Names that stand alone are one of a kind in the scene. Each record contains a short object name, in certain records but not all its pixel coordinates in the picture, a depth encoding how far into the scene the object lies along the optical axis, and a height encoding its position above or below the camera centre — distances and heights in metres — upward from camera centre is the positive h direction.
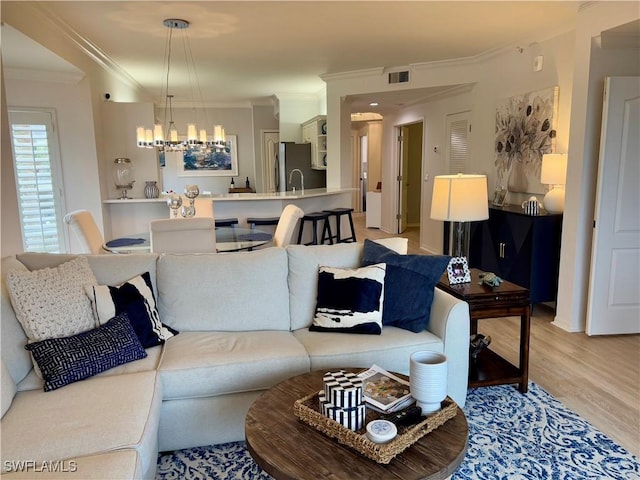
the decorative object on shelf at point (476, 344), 2.81 -1.09
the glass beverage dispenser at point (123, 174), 5.66 +0.00
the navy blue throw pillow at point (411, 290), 2.49 -0.66
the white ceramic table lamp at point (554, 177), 3.96 -0.06
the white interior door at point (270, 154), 9.52 +0.39
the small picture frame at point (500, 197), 4.87 -0.29
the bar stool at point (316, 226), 6.04 -0.76
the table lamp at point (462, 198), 2.81 -0.17
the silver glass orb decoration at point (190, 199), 4.33 -0.25
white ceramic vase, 1.56 -0.73
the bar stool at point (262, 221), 5.61 -0.60
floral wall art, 4.28 +0.33
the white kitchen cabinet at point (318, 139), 7.50 +0.55
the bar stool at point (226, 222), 5.52 -0.60
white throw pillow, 2.04 -0.59
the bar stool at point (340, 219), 6.43 -0.70
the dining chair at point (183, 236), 3.46 -0.48
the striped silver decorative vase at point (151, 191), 5.99 -0.23
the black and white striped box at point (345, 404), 1.52 -0.79
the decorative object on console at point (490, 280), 2.68 -0.66
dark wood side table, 2.56 -0.80
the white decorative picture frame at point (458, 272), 2.76 -0.62
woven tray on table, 1.40 -0.85
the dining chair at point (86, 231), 3.59 -0.47
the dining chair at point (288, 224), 4.13 -0.48
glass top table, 3.67 -0.60
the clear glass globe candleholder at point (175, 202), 4.30 -0.27
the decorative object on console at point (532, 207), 4.07 -0.34
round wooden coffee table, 1.35 -0.89
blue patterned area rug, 2.02 -1.35
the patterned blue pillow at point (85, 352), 1.90 -0.79
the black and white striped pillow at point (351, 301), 2.45 -0.72
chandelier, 4.07 +0.38
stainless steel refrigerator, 8.12 +0.09
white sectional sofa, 1.54 -0.89
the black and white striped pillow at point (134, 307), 2.25 -0.68
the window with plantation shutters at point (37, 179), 4.52 -0.05
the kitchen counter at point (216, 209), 5.59 -0.45
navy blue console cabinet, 3.97 -0.73
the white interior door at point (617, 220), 3.30 -0.39
